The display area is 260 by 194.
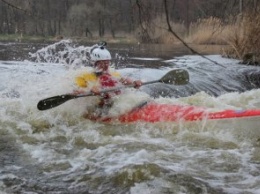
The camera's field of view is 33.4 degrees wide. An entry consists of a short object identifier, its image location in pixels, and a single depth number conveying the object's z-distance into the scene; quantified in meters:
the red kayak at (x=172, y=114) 5.98
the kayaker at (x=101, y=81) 6.84
